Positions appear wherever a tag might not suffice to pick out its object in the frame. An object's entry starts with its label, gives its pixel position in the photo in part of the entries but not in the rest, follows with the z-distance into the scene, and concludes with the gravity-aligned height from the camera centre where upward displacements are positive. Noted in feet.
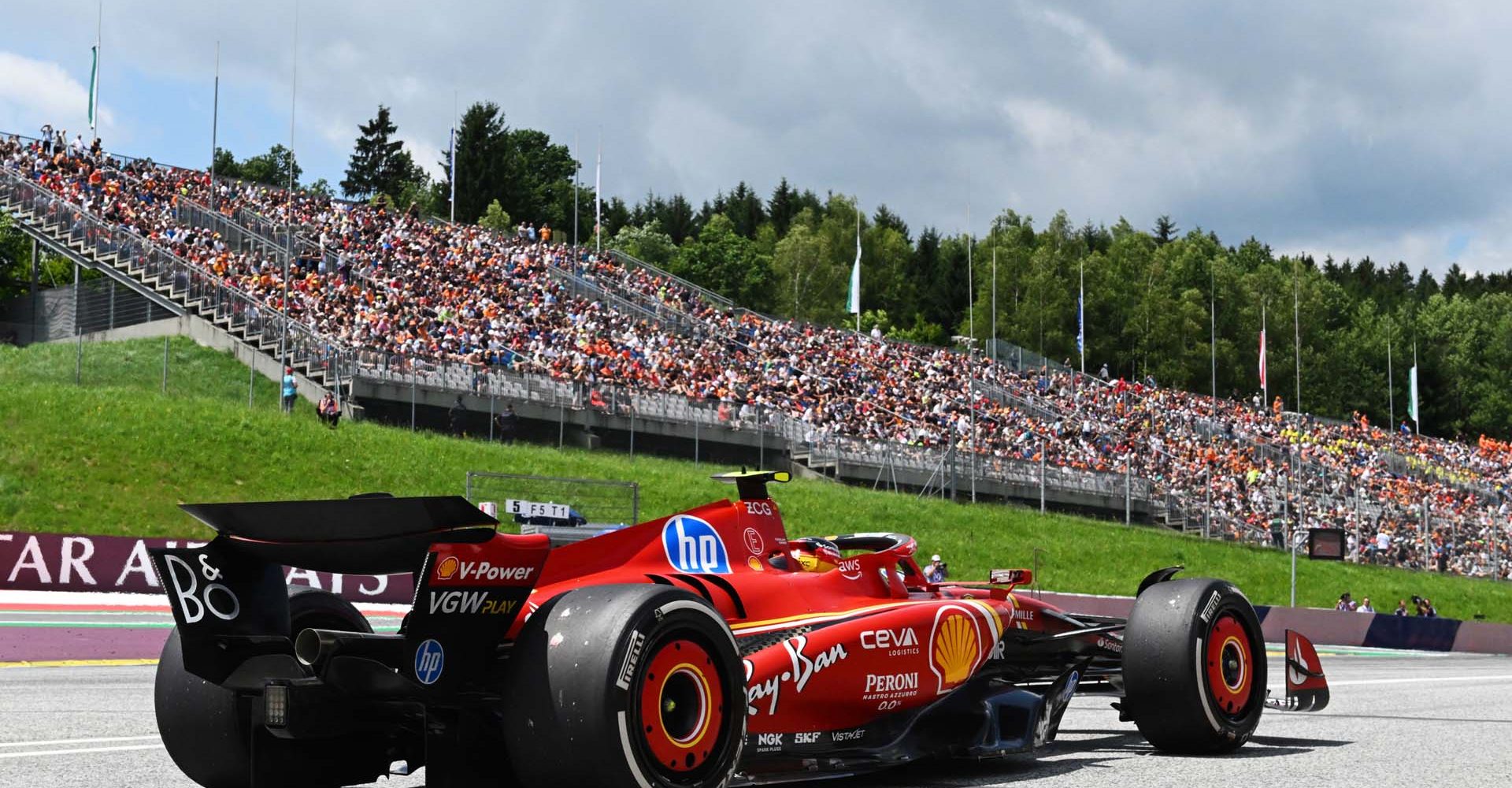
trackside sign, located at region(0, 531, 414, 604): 71.31 -4.67
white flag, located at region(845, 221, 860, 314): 180.24 +21.83
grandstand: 120.26 +9.74
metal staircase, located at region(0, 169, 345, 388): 116.67 +15.75
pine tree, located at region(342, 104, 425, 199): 372.99 +74.30
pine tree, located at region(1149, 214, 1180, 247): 433.48 +73.09
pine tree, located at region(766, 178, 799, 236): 414.00 +73.82
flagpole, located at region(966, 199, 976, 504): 135.64 +8.17
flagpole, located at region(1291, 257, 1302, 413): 299.58 +39.89
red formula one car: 18.57 -2.38
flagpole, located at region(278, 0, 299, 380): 108.99 +12.09
